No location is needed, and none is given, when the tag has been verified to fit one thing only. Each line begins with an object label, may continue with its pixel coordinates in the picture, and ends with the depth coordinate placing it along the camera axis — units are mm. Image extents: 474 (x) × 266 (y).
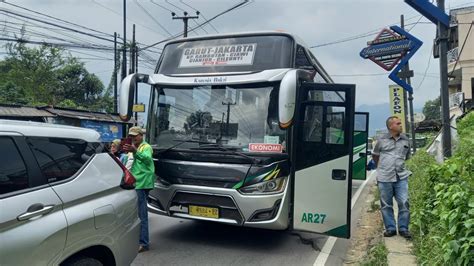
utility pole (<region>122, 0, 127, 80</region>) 20734
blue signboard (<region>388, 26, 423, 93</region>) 11784
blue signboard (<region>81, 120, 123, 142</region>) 21172
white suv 2576
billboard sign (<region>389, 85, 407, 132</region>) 15250
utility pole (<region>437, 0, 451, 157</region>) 6621
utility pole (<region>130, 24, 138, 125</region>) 21188
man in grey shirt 5695
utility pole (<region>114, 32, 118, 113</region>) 20425
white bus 5426
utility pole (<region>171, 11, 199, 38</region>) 21500
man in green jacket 5438
